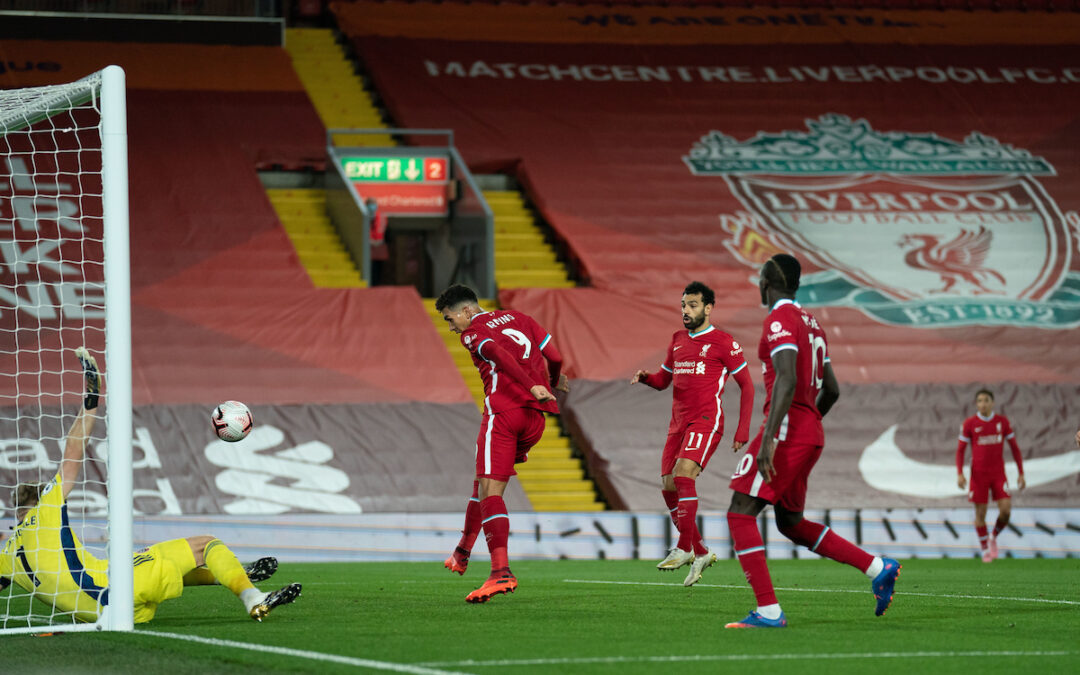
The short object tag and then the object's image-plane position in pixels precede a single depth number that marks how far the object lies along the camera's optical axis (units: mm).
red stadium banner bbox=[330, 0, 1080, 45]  51156
